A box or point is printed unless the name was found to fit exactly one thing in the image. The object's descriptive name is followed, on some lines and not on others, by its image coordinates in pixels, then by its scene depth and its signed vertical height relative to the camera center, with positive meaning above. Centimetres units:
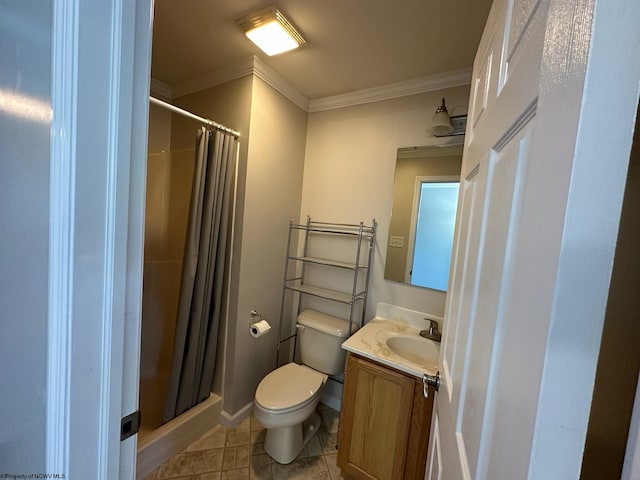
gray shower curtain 164 -36
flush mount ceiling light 128 +98
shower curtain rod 136 +54
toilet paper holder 189 -72
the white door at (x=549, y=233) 24 +1
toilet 149 -103
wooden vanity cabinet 123 -97
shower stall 190 -35
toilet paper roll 180 -76
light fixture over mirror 152 +65
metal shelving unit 190 -29
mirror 165 +11
